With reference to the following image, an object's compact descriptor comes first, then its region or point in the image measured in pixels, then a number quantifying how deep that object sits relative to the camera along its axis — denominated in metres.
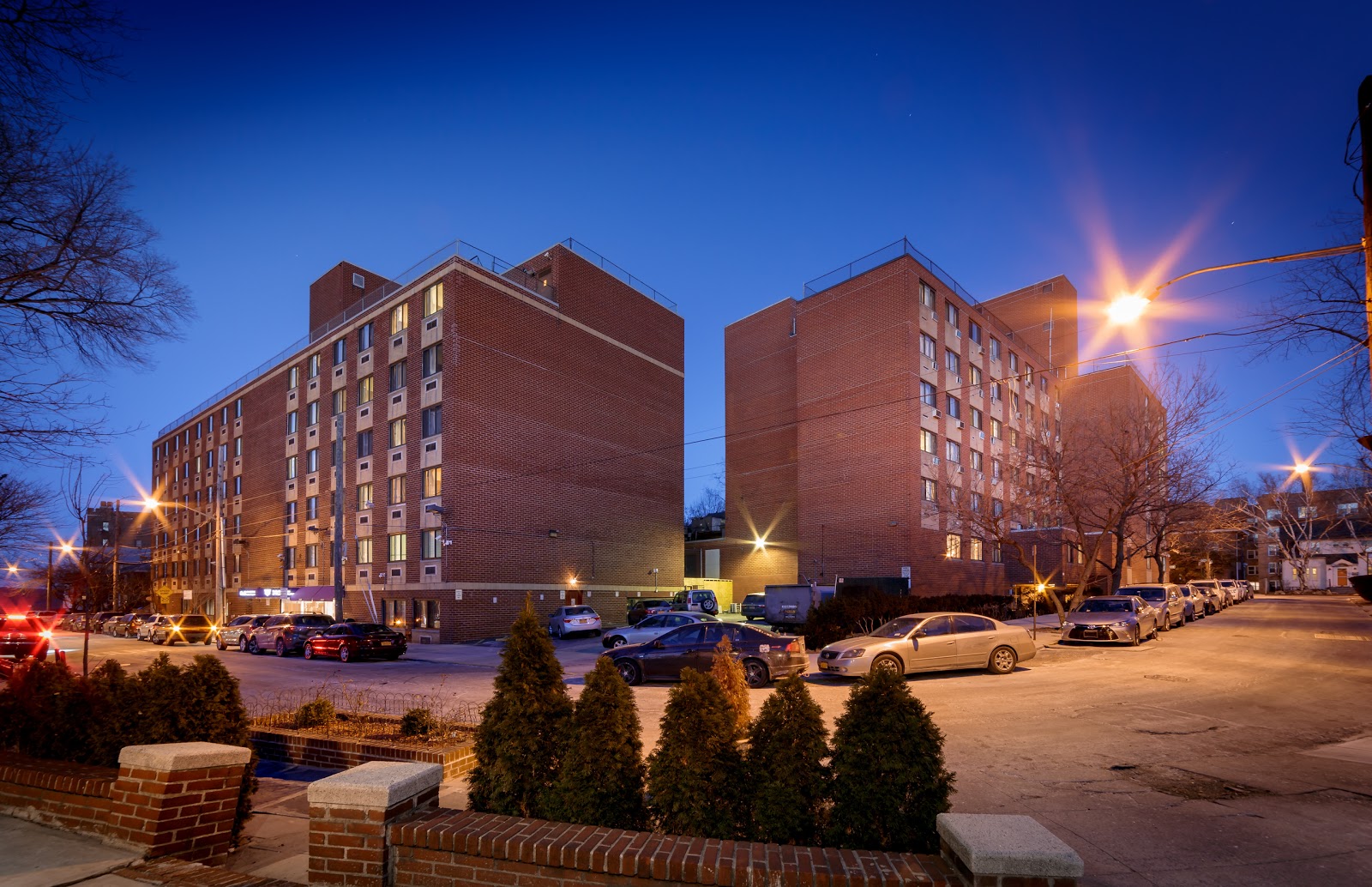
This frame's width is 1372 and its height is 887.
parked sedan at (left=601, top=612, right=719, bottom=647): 26.81
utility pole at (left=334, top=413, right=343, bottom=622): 30.36
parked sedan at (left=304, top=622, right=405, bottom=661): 27.05
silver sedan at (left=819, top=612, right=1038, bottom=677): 16.86
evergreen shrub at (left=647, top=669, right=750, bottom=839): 4.63
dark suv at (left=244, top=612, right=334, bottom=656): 30.16
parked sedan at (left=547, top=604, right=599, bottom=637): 35.22
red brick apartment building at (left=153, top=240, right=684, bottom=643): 35.78
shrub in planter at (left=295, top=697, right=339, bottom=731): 10.25
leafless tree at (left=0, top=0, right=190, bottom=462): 8.38
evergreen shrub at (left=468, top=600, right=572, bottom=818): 5.11
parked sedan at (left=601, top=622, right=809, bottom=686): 16.67
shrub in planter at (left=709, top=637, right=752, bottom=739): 9.95
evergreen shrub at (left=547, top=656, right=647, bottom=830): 4.82
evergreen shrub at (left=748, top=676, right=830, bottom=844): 4.50
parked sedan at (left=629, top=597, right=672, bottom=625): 39.34
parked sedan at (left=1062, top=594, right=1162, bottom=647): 24.12
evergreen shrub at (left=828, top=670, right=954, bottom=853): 4.38
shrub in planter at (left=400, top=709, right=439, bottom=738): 9.33
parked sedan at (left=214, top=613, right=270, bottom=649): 33.38
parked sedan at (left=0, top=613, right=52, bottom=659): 18.73
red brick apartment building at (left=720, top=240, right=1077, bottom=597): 40.78
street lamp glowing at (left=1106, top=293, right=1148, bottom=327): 11.01
